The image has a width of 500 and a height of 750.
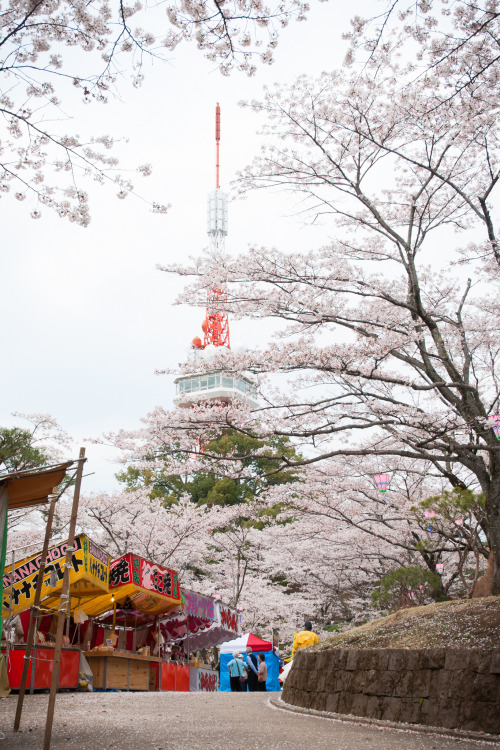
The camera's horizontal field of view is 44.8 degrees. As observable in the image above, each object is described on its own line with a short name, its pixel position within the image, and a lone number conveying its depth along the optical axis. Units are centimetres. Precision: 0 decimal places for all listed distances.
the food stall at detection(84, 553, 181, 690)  1044
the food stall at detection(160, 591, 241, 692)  1383
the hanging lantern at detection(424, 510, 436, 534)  995
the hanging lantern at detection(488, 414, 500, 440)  835
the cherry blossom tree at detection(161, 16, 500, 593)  874
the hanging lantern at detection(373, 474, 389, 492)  1262
